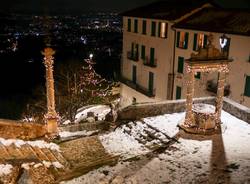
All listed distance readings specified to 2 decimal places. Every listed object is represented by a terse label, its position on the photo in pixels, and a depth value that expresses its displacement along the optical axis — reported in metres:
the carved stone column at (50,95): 9.89
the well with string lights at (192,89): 9.91
